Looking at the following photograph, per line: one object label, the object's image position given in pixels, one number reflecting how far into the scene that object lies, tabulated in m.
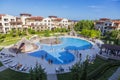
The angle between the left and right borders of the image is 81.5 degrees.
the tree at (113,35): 23.47
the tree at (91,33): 24.70
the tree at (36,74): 6.63
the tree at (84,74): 7.75
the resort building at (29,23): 27.33
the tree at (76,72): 7.30
